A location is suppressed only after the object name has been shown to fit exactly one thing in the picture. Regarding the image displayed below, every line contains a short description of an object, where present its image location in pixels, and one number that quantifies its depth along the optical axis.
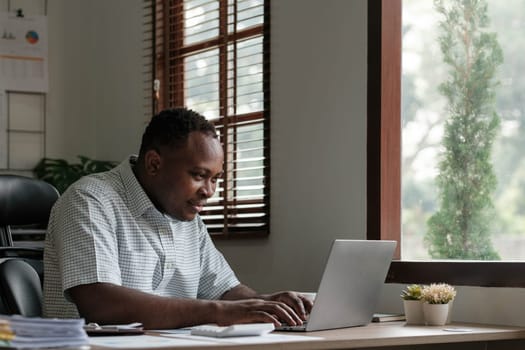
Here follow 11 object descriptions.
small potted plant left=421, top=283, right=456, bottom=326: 2.76
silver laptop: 2.39
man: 2.43
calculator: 2.12
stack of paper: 1.75
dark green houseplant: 4.64
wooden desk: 2.09
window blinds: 3.85
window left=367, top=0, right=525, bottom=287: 3.25
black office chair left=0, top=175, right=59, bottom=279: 3.05
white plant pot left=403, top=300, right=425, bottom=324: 2.81
